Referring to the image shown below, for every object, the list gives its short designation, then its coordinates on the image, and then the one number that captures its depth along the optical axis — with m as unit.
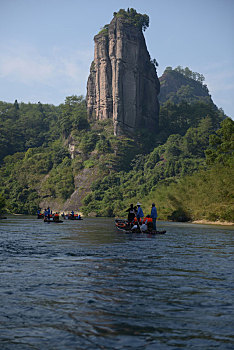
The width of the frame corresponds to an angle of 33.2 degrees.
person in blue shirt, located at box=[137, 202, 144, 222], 34.68
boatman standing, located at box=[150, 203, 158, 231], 35.66
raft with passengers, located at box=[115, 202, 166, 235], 32.89
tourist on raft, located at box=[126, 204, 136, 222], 33.95
